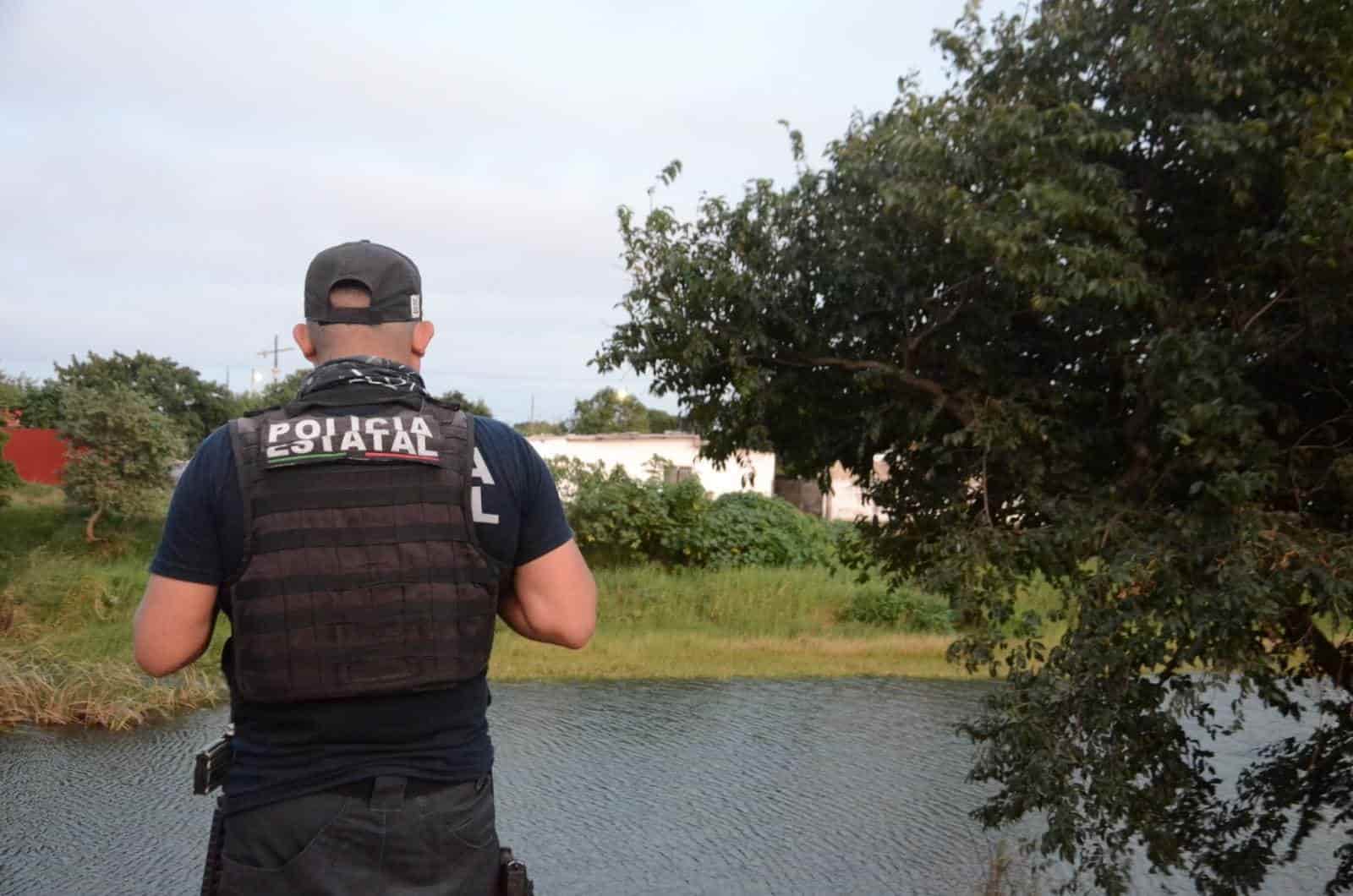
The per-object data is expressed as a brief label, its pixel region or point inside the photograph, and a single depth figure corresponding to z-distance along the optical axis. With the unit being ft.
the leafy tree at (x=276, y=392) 130.72
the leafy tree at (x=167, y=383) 133.18
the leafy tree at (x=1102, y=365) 15.26
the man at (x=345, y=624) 7.23
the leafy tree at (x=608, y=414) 161.68
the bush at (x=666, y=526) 65.57
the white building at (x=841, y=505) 111.96
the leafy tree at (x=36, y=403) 132.87
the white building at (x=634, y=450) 101.35
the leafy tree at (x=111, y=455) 70.03
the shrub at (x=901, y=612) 57.26
